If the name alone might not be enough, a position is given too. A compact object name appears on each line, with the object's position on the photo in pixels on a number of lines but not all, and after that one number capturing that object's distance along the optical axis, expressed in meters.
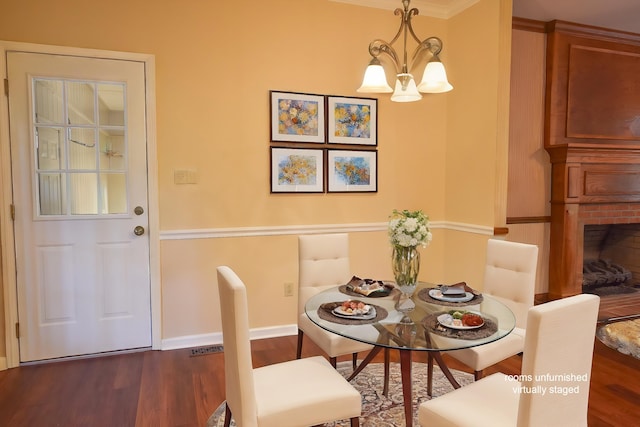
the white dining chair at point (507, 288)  2.14
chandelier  2.17
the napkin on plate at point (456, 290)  2.19
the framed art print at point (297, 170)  3.36
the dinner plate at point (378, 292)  2.25
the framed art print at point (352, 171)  3.53
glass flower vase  2.07
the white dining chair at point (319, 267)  2.72
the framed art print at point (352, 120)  3.49
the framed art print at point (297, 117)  3.33
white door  2.84
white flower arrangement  2.01
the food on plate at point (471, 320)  1.76
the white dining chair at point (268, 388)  1.53
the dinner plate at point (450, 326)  1.73
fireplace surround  3.90
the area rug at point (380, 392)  2.22
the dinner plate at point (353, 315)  1.89
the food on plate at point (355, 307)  1.93
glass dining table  1.68
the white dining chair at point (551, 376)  1.26
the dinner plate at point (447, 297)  2.13
